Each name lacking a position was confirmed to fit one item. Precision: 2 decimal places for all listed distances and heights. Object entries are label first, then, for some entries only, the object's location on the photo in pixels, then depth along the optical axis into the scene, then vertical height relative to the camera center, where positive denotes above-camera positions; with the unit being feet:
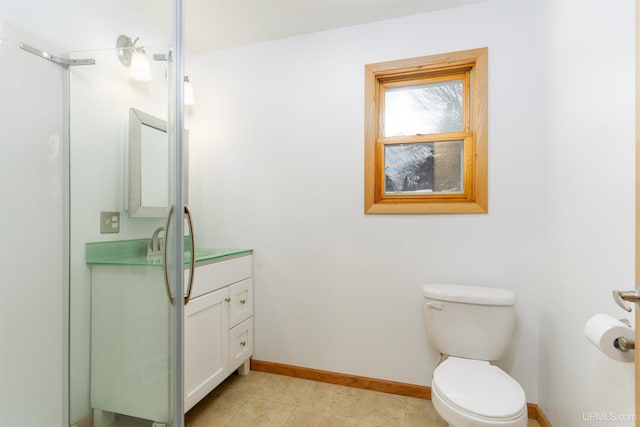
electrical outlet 3.97 -0.16
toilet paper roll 2.78 -1.18
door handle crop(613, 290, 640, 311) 2.31 -0.66
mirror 3.94 +0.63
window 5.67 +1.61
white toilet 3.95 -2.20
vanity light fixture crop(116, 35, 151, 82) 4.01 +2.10
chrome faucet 3.87 -0.43
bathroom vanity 3.92 -1.70
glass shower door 3.81 -0.42
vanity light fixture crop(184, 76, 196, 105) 6.90 +2.81
